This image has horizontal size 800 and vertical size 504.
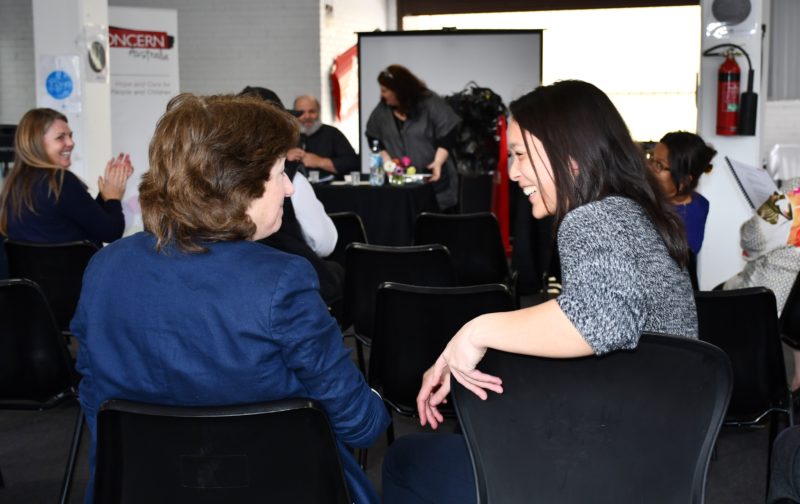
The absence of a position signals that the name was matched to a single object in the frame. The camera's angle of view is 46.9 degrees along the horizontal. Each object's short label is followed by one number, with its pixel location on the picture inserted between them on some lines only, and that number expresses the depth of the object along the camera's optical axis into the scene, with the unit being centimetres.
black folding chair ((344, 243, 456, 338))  338
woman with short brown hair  141
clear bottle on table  590
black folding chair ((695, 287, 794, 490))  254
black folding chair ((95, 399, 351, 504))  133
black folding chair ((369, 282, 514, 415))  255
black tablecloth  576
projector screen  868
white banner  747
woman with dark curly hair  648
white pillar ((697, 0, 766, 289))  594
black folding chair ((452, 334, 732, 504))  132
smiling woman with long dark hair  136
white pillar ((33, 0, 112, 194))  671
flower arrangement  599
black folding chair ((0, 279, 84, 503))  261
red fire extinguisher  586
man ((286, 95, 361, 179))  676
